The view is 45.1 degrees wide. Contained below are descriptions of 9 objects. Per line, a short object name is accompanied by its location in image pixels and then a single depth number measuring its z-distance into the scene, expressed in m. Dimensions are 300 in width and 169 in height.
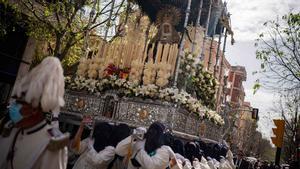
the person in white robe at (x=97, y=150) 7.35
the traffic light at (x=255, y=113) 27.32
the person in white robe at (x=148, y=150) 6.41
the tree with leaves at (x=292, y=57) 14.03
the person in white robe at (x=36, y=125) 3.74
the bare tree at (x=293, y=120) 26.39
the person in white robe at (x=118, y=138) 7.68
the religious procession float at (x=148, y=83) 10.76
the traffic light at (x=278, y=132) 12.34
